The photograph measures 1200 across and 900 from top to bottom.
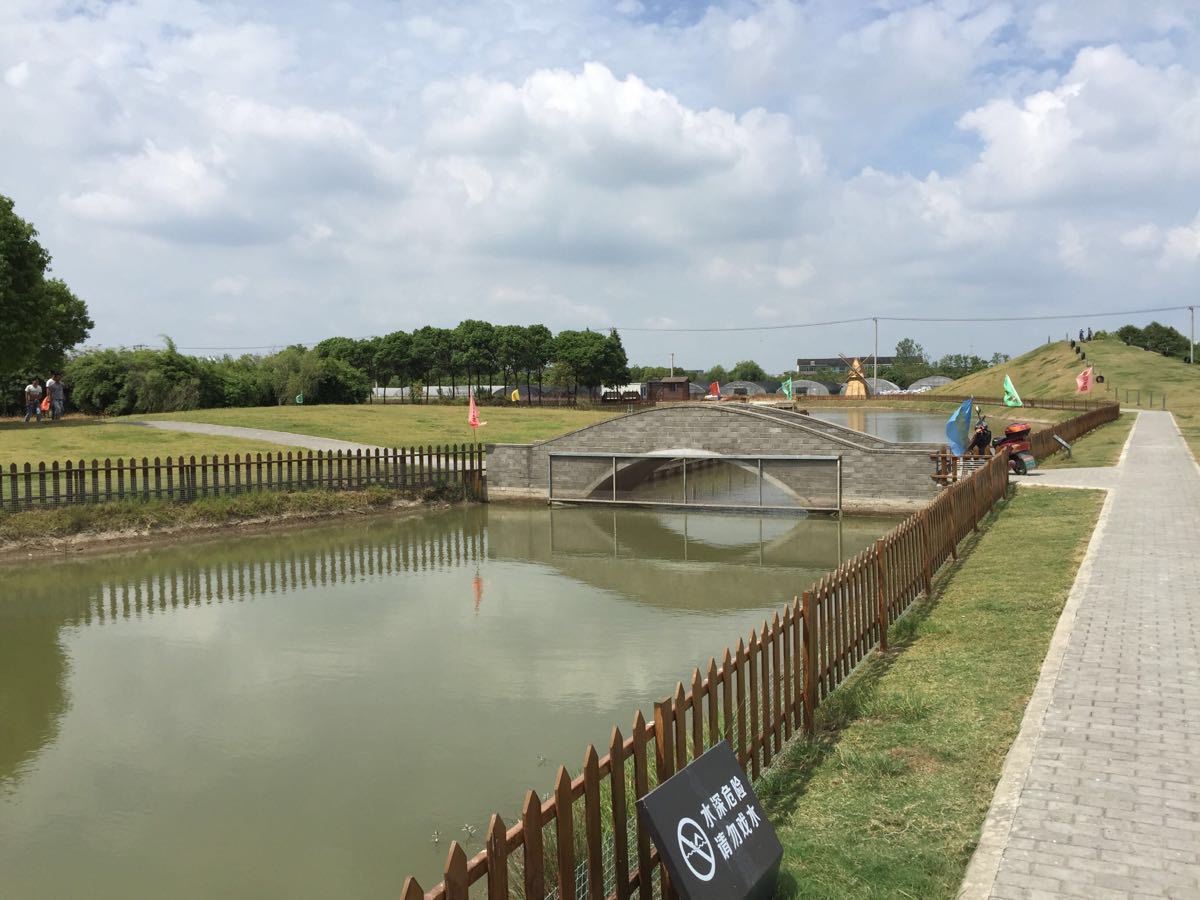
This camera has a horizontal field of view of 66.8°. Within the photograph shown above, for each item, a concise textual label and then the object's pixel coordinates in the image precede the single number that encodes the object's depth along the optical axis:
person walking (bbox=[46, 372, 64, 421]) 42.09
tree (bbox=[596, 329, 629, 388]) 88.12
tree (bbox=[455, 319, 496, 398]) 85.06
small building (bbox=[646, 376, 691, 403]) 85.66
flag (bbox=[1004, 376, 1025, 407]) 29.62
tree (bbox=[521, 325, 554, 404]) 86.69
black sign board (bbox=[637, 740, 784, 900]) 3.85
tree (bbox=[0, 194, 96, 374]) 35.50
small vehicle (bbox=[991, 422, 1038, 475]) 24.75
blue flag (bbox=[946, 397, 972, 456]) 24.16
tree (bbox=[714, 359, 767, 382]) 168.38
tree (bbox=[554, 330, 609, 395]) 86.56
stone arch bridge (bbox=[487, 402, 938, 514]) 23.97
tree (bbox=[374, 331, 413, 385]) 87.06
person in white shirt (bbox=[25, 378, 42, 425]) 38.75
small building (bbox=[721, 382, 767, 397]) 122.78
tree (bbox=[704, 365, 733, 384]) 171.12
